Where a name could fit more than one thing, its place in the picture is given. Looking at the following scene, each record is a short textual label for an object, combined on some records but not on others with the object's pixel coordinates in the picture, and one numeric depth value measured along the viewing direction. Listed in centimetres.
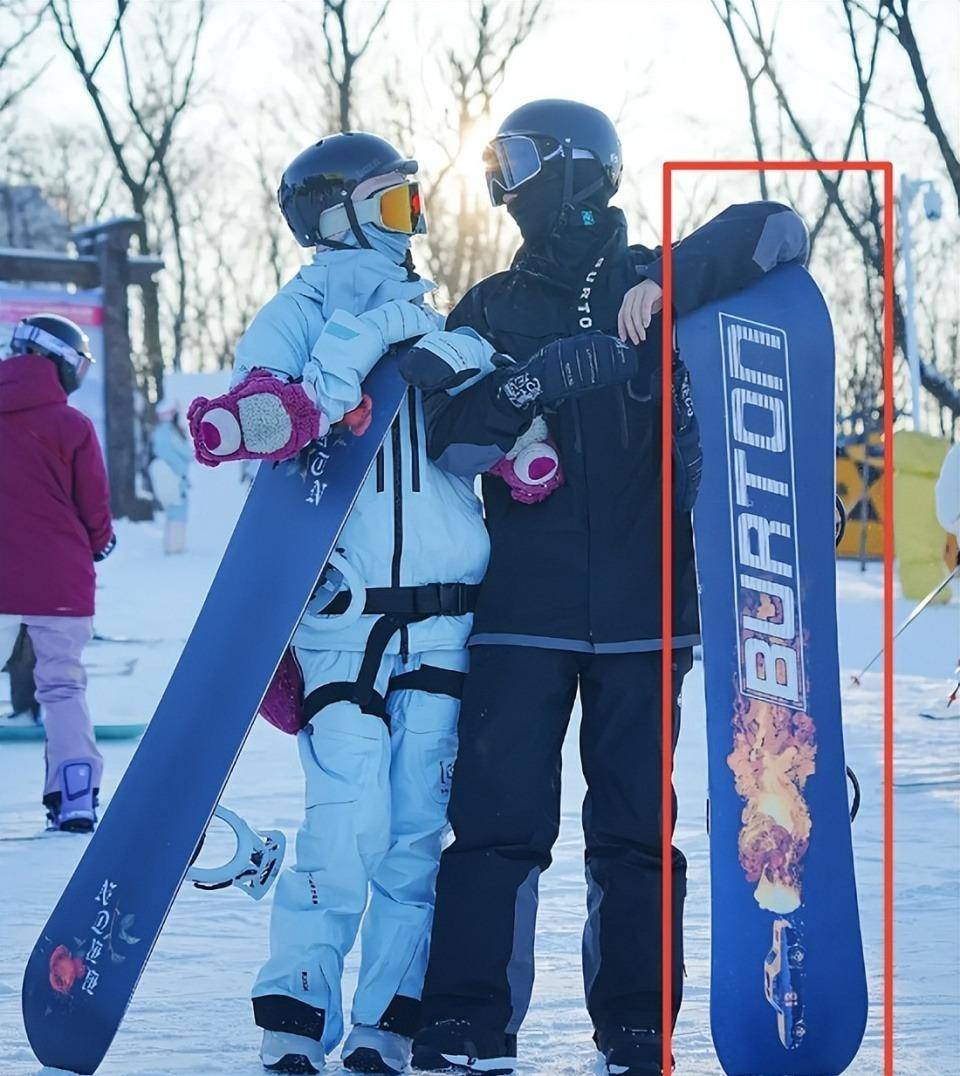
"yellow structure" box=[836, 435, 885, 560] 1919
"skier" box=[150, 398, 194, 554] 1795
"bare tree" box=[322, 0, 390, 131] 2188
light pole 1444
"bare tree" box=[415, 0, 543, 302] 2270
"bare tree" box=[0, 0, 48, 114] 2189
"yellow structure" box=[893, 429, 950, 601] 1376
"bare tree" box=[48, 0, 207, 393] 2430
